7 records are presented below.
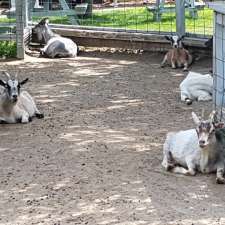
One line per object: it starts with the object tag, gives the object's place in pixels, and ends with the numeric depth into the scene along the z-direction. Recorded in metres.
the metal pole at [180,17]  12.69
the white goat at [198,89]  9.19
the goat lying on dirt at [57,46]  13.07
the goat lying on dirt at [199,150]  5.98
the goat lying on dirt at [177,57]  11.74
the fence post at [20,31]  12.75
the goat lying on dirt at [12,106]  8.38
